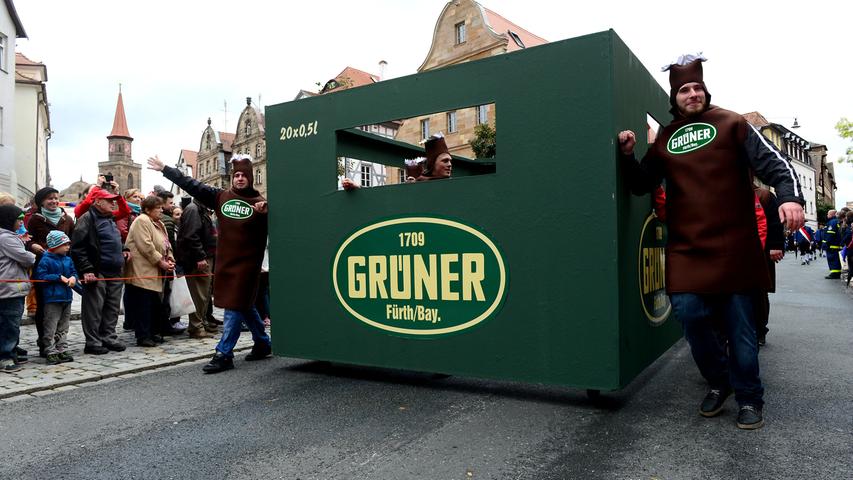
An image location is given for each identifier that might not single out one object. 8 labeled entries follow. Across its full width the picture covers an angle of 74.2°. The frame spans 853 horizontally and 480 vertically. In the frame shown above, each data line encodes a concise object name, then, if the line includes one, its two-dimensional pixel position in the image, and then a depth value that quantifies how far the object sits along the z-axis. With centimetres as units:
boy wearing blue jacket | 554
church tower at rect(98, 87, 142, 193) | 9402
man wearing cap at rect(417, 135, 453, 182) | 518
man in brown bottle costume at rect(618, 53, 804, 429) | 318
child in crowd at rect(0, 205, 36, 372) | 519
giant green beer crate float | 343
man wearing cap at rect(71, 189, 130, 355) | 595
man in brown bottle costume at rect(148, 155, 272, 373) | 510
